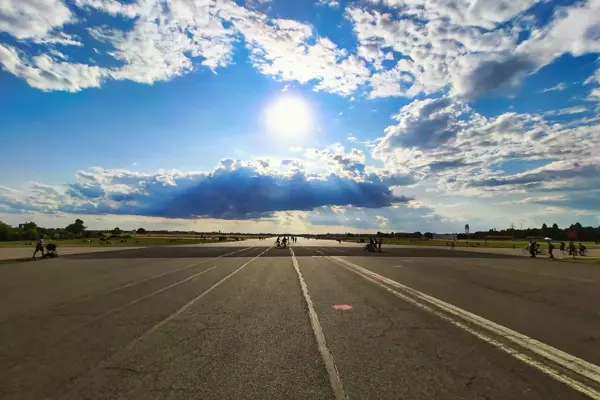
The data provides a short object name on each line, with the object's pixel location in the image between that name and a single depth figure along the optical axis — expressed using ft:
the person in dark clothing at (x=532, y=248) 144.56
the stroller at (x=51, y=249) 130.21
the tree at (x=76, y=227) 618.15
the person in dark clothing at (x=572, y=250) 151.64
